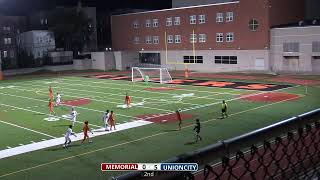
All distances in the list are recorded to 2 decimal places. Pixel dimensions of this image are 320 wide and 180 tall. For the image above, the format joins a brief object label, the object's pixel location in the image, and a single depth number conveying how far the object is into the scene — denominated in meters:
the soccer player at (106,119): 24.65
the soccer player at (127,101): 33.12
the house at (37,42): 84.26
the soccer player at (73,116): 26.11
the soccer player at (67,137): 20.80
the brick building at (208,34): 60.22
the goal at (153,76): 52.47
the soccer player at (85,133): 21.64
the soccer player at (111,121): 24.70
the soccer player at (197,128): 21.25
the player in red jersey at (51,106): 30.78
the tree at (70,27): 83.12
